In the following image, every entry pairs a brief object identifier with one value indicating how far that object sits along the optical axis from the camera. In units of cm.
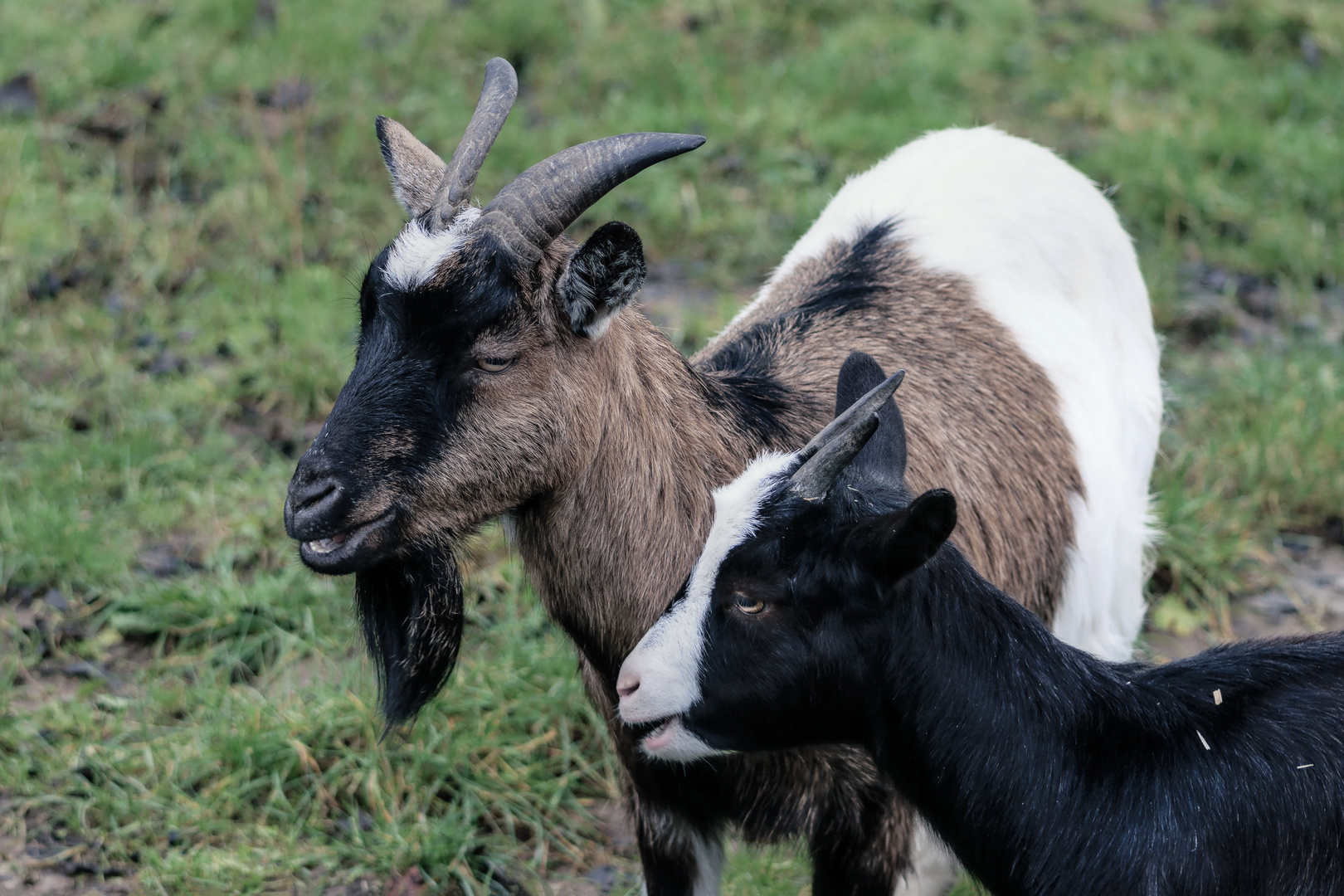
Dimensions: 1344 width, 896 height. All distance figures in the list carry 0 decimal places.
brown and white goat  537
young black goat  507
